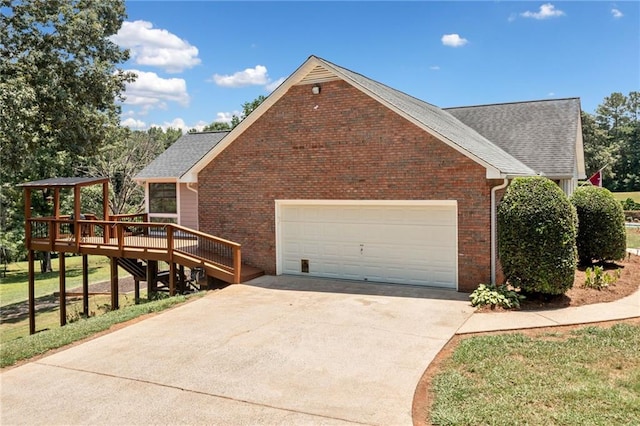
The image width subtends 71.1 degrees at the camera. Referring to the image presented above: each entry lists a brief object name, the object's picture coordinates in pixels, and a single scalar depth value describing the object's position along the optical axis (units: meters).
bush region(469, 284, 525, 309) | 9.22
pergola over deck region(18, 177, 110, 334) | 13.94
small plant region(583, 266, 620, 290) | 10.49
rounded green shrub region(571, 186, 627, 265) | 12.91
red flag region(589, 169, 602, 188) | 21.35
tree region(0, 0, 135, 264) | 15.94
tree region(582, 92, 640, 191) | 50.50
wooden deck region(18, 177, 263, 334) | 12.45
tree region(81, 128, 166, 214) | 27.16
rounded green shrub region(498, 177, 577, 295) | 8.93
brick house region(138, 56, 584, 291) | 10.65
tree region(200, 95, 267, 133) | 48.20
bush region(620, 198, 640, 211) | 38.81
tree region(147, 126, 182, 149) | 83.88
